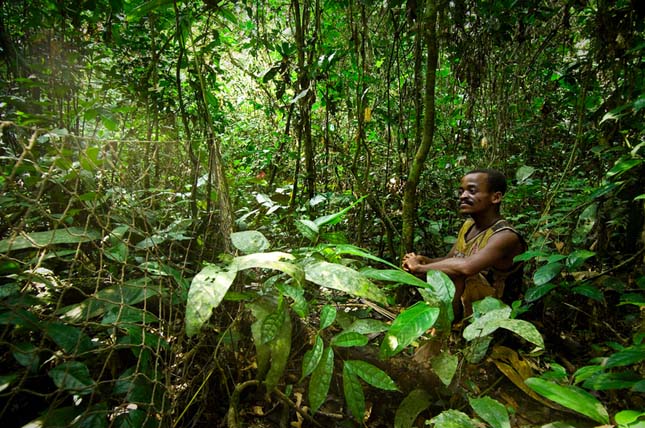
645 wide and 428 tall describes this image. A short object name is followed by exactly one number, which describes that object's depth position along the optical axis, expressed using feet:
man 6.65
